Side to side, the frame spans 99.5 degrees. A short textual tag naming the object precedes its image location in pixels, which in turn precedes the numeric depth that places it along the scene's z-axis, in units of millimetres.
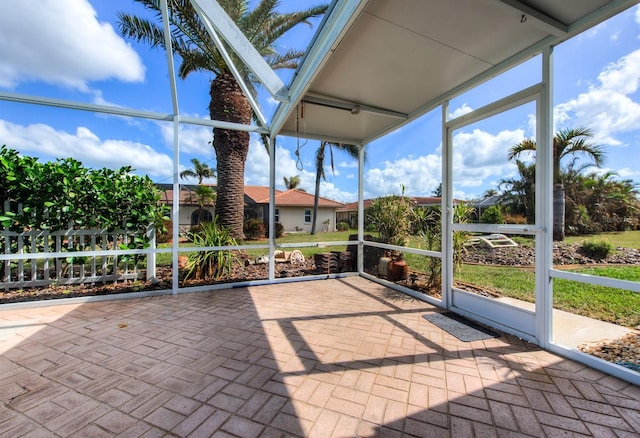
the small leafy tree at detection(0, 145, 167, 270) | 4012
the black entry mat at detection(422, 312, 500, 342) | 2906
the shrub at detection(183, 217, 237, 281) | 5160
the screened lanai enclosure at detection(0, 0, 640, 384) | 2340
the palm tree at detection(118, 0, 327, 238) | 6930
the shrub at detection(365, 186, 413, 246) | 5629
